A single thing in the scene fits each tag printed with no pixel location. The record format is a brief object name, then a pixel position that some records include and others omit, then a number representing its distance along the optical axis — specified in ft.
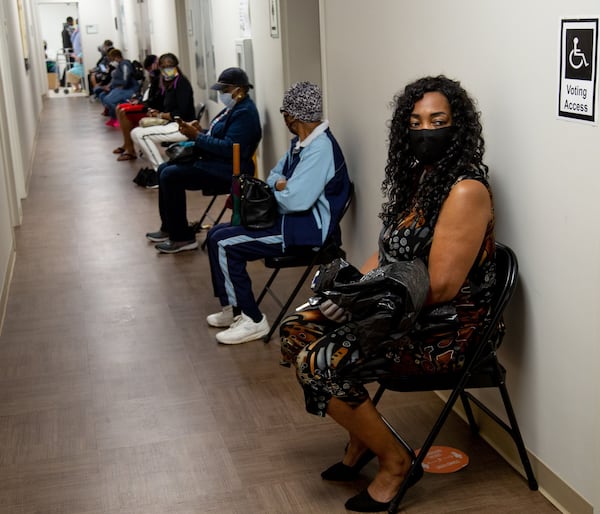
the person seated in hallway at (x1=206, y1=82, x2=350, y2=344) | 14.84
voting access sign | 8.16
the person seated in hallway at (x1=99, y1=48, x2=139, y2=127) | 44.57
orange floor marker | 10.64
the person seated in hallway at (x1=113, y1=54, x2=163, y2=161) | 36.81
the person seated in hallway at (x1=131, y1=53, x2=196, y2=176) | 29.01
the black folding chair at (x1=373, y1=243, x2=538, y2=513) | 9.58
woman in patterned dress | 9.38
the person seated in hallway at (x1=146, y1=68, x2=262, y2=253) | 19.89
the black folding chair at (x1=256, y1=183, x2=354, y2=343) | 15.13
